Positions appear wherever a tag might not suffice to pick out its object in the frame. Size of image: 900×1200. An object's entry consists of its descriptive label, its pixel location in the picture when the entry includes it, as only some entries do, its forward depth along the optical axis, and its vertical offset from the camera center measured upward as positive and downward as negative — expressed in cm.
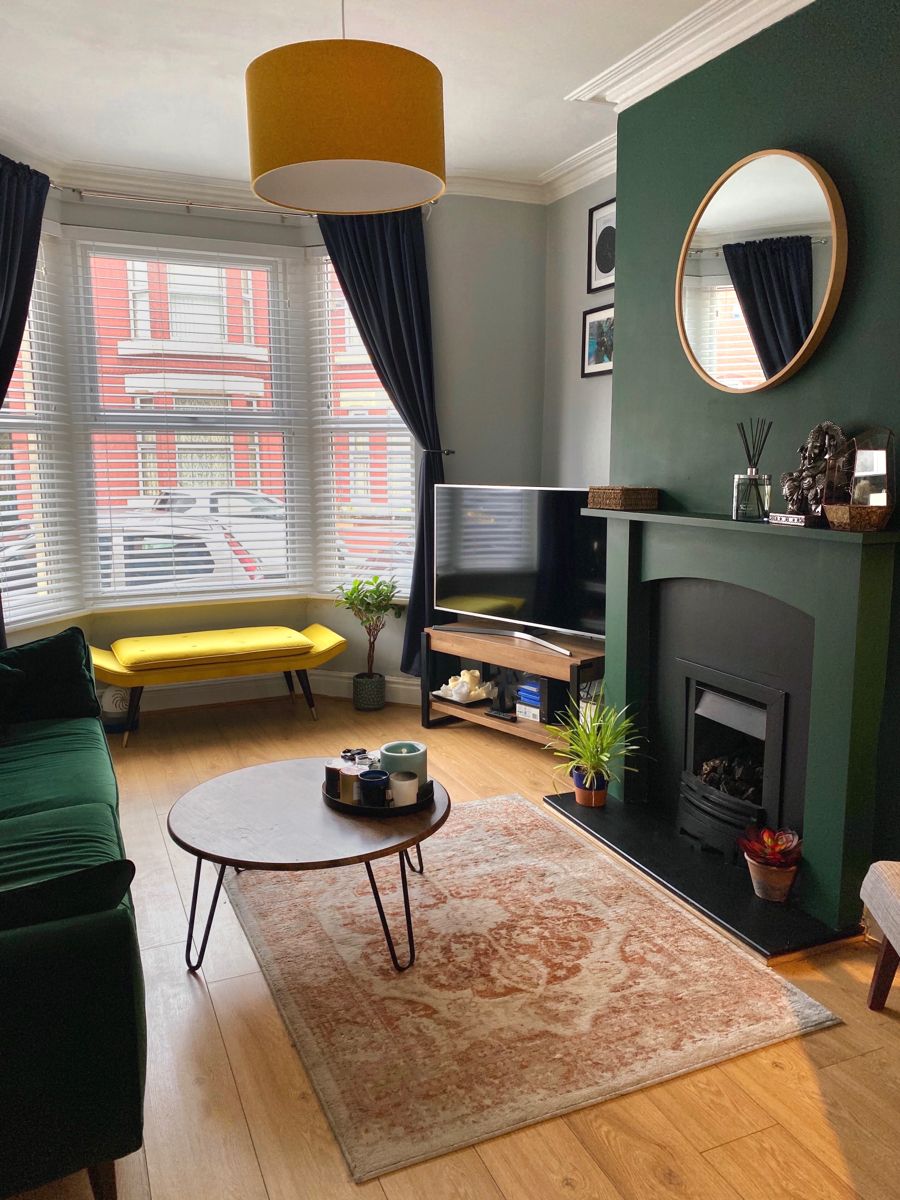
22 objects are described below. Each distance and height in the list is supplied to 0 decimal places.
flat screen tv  380 -37
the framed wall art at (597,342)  419 +64
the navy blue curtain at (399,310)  445 +83
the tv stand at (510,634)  389 -74
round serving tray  237 -88
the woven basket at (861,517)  228 -10
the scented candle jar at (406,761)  246 -78
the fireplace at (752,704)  242 -71
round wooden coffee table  215 -90
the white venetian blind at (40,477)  417 -1
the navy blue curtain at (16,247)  384 +98
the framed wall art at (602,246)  412 +107
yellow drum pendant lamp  185 +77
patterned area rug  189 -129
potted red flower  260 -111
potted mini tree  464 -71
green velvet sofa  146 -91
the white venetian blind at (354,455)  477 +11
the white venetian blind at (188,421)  449 +28
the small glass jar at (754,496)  269 -6
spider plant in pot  331 -100
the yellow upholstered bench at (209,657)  414 -86
